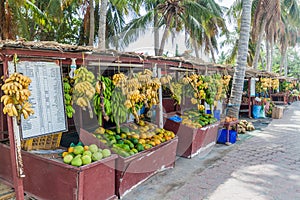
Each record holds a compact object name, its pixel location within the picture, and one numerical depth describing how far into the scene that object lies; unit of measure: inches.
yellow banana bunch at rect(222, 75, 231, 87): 308.1
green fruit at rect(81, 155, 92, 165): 129.2
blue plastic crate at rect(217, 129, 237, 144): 278.3
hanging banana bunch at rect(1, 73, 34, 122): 109.9
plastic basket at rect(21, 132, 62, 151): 150.3
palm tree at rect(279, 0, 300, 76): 651.5
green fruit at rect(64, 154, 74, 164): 129.2
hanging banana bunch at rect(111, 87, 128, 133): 160.9
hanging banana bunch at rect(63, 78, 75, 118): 152.9
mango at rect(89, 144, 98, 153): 142.3
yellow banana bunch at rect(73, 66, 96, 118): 141.6
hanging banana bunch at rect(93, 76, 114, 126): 151.0
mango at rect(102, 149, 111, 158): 143.4
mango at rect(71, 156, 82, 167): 125.9
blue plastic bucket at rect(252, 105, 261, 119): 459.2
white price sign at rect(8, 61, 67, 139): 130.6
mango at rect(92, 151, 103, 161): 135.7
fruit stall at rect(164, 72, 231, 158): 225.3
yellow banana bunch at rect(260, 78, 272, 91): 489.9
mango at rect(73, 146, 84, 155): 137.2
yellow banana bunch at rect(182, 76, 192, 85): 237.8
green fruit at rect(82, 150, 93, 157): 135.0
